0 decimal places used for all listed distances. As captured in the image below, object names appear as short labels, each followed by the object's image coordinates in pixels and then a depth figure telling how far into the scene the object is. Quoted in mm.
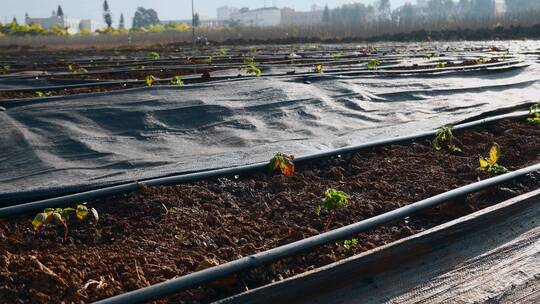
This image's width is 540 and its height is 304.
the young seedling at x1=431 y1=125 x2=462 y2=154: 3754
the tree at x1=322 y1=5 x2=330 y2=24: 80638
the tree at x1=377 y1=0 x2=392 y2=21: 94812
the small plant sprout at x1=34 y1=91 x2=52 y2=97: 5914
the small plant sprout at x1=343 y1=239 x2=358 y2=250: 2328
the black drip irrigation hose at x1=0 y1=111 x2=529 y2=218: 2654
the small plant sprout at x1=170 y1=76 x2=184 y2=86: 5939
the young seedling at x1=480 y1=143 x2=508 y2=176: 3156
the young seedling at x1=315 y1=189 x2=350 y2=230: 2441
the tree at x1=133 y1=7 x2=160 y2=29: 89750
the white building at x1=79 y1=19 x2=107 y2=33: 101700
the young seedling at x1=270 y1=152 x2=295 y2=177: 2999
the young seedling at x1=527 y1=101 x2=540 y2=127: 4523
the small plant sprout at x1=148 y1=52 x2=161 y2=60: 12559
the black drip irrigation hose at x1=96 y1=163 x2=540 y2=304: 1781
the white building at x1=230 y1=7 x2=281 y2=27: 107812
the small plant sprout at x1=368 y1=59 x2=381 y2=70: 7707
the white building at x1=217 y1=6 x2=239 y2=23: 175875
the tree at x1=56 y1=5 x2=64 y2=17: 67812
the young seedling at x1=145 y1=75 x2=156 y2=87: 5998
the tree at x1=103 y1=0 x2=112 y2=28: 57600
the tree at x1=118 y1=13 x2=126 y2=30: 83088
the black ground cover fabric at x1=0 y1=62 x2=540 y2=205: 3355
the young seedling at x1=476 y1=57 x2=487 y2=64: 8802
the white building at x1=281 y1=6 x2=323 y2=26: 113262
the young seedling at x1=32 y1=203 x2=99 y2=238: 2234
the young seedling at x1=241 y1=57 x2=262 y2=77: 6922
